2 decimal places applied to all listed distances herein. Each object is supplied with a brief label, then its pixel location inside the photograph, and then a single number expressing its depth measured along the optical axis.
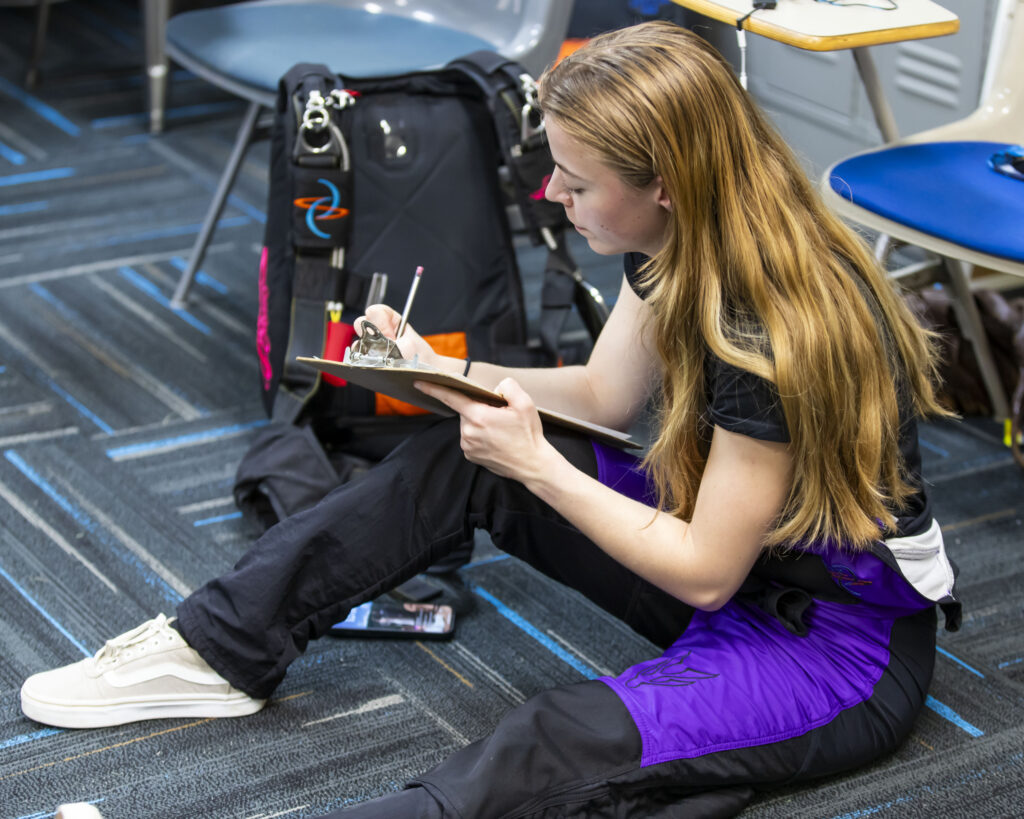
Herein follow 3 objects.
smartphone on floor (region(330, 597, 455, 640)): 3.05
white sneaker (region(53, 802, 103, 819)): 2.65
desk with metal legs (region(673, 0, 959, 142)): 3.03
